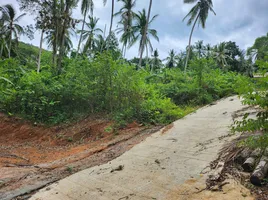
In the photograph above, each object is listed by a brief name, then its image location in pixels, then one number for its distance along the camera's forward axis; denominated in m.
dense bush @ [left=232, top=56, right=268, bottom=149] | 2.92
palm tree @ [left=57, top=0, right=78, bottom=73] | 14.33
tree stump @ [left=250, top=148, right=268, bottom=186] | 2.96
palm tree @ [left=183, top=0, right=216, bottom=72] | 23.88
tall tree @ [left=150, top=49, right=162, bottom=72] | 39.88
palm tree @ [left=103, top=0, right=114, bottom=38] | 19.66
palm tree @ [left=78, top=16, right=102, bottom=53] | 26.91
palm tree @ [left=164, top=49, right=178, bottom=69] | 42.03
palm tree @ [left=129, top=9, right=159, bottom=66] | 21.56
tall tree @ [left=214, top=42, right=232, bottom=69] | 34.18
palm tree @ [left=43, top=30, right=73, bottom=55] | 26.24
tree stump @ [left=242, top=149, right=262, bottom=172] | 3.36
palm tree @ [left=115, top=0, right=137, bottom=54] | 23.05
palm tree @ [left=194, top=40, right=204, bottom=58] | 38.47
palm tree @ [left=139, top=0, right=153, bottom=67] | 17.99
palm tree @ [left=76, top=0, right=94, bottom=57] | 20.80
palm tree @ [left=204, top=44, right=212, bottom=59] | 37.12
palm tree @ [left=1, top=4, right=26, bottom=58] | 24.43
